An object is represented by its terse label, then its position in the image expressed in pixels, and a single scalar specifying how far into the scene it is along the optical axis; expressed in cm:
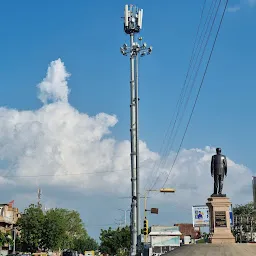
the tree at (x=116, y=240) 10946
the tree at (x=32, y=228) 7744
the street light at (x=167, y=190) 3475
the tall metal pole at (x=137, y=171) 3597
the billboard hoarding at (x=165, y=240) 8690
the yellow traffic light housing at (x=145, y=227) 3581
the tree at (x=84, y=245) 13188
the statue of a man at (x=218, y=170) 2495
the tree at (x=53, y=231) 7706
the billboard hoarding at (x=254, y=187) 6962
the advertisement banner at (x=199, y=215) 7637
